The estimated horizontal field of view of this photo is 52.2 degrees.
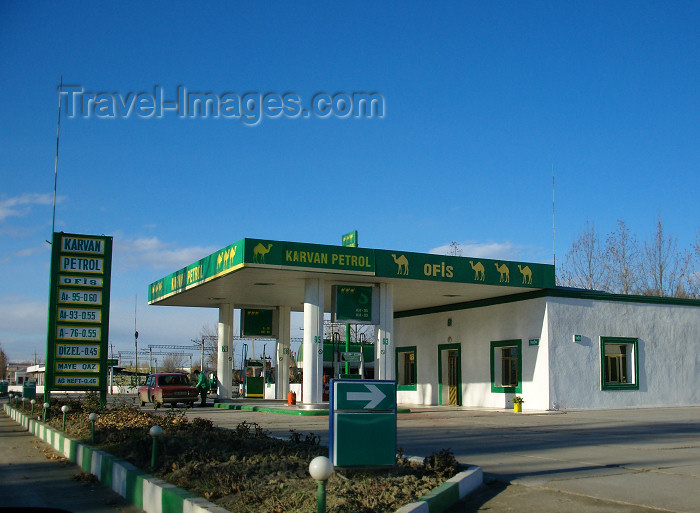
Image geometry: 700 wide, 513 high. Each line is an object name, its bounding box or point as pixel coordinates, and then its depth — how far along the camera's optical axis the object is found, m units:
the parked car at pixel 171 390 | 29.86
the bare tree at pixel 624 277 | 52.16
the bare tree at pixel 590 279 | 52.38
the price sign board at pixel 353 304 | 24.61
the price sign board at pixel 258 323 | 32.69
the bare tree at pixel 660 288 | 52.16
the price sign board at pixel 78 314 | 18.58
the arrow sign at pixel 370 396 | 8.06
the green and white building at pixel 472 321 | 23.80
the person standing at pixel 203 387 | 31.39
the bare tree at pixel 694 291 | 51.72
